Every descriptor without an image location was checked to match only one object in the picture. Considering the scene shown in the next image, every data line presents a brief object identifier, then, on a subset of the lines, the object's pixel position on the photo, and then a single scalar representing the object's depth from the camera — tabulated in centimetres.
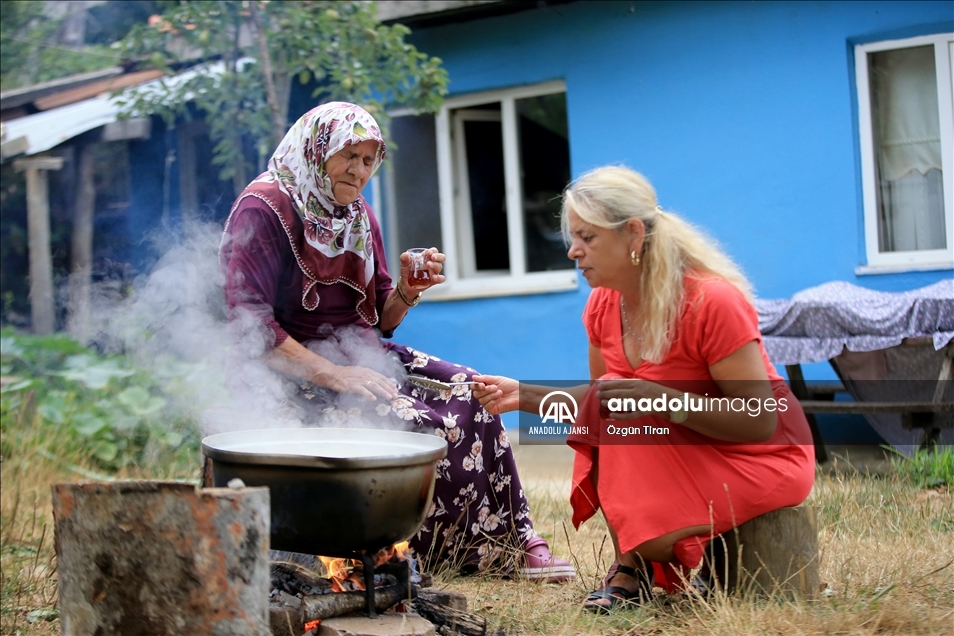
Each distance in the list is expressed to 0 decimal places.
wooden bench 555
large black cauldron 263
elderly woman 353
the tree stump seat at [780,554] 312
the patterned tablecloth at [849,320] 562
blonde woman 301
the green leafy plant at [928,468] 475
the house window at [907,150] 645
